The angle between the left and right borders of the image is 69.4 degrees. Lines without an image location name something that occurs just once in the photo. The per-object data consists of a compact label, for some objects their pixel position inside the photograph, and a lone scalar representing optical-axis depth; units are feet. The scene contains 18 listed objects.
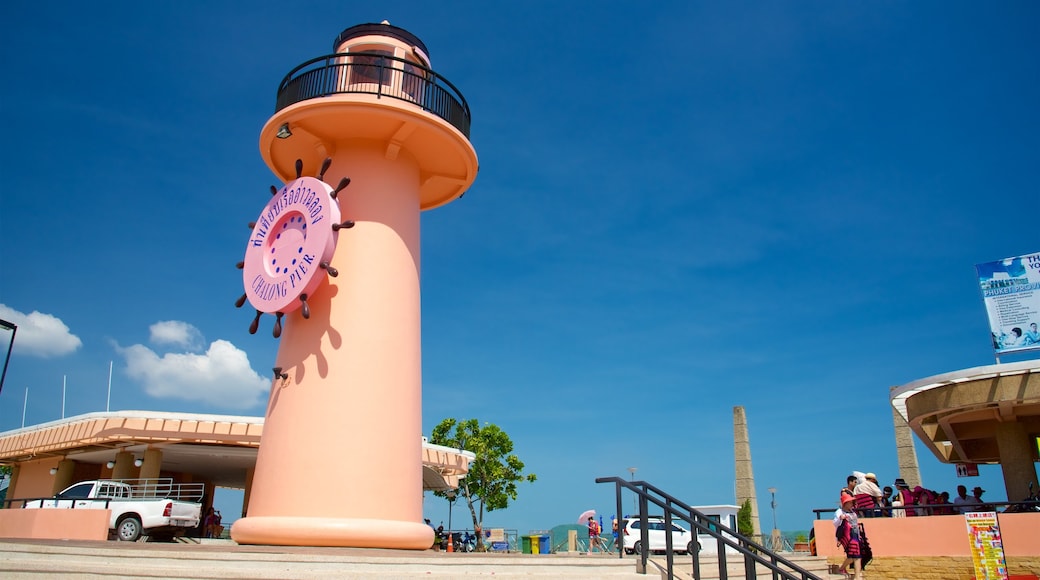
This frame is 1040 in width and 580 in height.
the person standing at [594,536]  83.31
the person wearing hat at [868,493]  41.47
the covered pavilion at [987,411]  50.72
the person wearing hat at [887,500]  49.37
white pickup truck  53.93
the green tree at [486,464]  117.08
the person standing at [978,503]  43.42
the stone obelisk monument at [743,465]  98.94
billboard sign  57.36
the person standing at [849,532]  36.24
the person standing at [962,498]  49.43
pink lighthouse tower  30.73
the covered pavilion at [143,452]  66.90
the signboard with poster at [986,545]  38.42
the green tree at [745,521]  96.53
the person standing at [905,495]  51.90
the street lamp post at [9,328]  37.29
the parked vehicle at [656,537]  71.38
